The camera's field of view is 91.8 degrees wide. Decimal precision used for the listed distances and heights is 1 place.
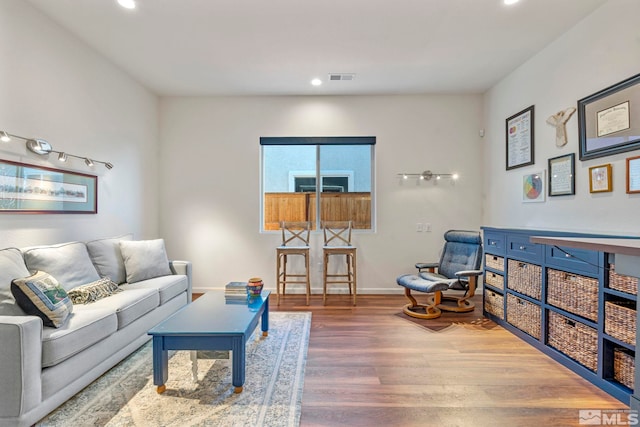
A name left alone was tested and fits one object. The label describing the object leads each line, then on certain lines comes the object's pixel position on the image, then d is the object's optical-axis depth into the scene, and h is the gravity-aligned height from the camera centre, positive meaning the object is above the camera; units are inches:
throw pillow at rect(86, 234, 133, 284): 115.4 -17.4
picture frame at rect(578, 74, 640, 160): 88.6 +29.1
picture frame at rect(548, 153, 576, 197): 111.5 +14.4
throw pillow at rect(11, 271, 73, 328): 73.4 -21.0
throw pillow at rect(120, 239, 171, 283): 124.0 -19.5
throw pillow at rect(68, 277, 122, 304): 93.8 -24.9
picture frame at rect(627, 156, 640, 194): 87.1 +11.2
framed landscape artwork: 93.5 +7.8
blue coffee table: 77.8 -31.6
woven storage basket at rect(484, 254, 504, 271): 128.8 -20.8
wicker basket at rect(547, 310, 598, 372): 86.7 -37.8
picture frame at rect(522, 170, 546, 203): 127.6 +11.3
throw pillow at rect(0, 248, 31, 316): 74.9 -15.9
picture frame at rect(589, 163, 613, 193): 96.2 +11.2
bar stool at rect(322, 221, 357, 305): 160.4 -18.5
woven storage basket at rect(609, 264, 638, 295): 76.2 -17.6
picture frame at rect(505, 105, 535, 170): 135.0 +34.5
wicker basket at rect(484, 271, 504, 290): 128.9 -28.4
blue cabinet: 80.6 -28.6
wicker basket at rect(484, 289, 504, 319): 129.0 -38.6
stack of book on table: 109.8 -28.1
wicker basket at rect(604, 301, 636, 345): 76.2 -27.0
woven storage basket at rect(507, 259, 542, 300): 108.3 -23.8
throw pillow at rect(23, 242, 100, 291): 90.3 -15.4
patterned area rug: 70.4 -46.7
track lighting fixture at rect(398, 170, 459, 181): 174.9 +21.7
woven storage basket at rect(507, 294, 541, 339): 108.7 -37.6
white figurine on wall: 113.3 +34.4
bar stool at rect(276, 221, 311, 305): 163.3 -18.4
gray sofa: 62.4 -28.0
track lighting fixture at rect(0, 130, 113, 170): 90.5 +21.7
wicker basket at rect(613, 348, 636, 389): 77.6 -39.4
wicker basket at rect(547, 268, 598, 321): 86.7 -23.9
